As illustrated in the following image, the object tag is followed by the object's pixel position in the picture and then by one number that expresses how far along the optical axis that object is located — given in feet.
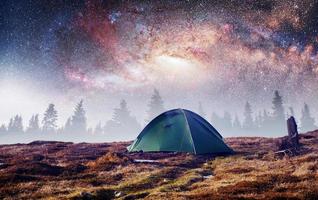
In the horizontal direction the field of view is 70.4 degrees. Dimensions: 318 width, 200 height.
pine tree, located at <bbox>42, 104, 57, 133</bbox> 414.77
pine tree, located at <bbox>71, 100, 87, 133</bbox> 417.65
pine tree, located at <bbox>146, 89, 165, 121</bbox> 369.21
